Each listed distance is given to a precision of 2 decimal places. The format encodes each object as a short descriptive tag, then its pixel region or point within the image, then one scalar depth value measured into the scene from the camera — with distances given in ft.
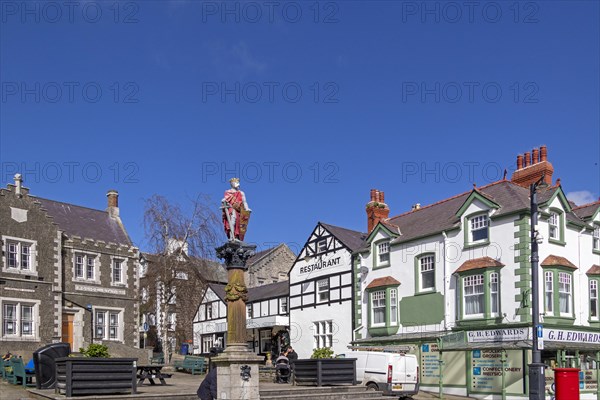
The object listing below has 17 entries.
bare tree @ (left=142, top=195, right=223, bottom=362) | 144.56
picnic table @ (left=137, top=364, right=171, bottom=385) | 80.12
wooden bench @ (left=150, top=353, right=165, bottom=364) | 131.34
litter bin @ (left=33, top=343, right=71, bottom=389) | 67.82
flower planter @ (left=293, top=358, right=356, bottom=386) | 79.97
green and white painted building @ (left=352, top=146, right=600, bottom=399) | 98.84
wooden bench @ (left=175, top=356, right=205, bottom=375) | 114.83
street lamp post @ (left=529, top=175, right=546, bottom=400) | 70.69
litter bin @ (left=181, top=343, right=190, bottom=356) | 175.50
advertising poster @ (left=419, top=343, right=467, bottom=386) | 104.53
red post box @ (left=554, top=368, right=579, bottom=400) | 63.10
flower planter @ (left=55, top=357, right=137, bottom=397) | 60.18
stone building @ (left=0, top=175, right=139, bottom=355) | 117.91
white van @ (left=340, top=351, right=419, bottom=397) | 81.92
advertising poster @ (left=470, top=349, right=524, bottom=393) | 96.37
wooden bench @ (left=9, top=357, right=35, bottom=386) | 73.26
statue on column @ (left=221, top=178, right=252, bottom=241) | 57.62
